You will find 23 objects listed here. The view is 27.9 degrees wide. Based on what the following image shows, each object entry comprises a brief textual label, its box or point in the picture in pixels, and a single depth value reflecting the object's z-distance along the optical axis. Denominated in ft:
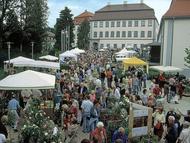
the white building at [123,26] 336.49
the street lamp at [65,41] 166.85
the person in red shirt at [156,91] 68.46
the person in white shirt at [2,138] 31.92
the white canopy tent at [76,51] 120.02
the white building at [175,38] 140.67
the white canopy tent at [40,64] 66.35
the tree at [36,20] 142.51
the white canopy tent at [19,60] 76.56
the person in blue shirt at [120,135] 36.76
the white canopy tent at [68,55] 110.11
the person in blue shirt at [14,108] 45.79
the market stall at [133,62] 92.40
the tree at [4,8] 143.64
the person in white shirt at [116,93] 57.52
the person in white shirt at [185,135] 34.81
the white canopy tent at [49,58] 107.23
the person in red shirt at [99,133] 37.17
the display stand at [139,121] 42.24
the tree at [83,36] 308.60
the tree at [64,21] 255.58
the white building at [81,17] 409.08
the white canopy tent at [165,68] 88.18
